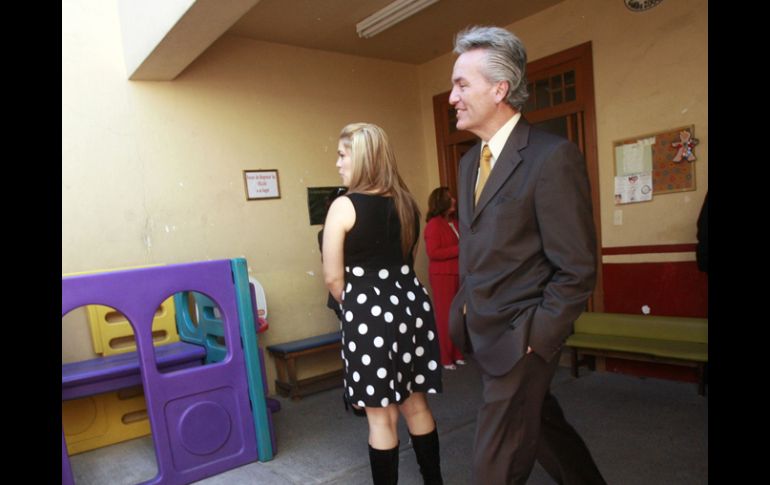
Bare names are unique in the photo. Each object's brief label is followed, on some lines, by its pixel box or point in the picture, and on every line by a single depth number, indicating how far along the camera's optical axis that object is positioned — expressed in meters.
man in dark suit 1.50
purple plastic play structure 2.65
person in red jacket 4.70
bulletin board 3.74
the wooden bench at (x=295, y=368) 4.25
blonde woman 2.09
